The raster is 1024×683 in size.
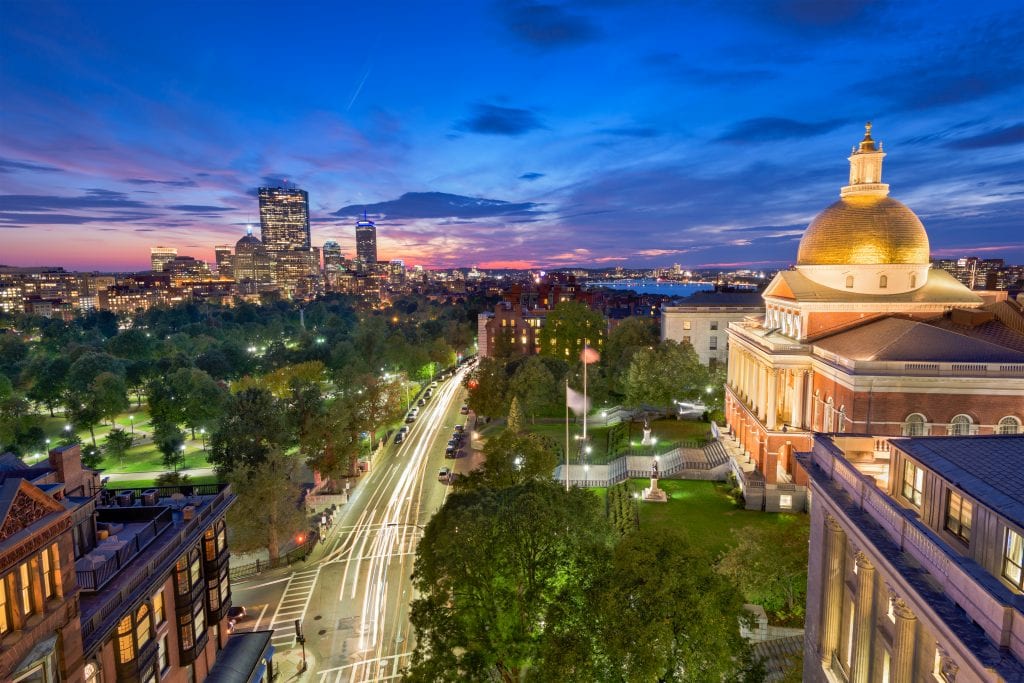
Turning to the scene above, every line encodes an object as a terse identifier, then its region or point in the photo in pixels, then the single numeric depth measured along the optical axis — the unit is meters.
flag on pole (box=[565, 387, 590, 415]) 51.12
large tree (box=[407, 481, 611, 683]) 21.22
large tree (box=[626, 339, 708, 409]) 66.00
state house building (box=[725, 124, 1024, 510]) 36.88
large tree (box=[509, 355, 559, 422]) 69.00
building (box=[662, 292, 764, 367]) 91.75
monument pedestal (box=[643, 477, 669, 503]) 45.38
